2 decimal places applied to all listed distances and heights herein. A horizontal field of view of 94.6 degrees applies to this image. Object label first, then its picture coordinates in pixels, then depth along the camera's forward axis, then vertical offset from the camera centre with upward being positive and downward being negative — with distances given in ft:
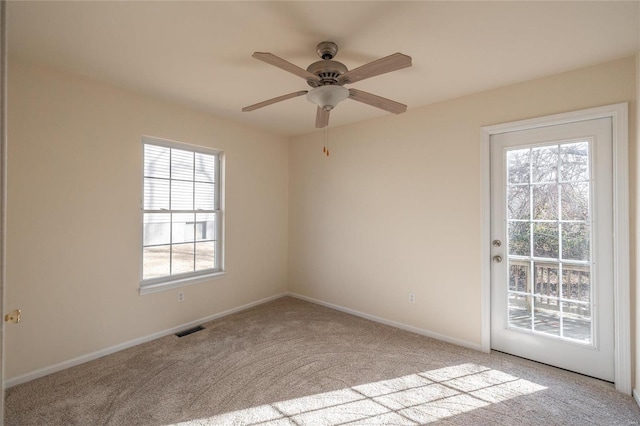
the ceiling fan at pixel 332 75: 5.81 +3.04
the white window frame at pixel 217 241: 10.44 -1.05
